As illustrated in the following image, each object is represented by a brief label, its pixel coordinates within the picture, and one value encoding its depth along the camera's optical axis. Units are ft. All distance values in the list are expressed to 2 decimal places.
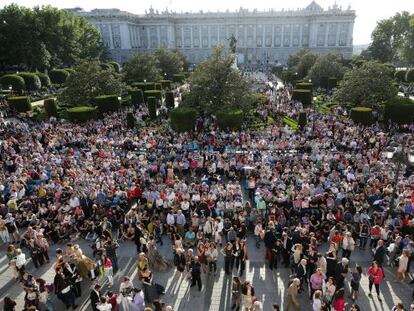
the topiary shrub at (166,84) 163.51
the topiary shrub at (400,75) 189.89
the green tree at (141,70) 155.84
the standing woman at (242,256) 36.06
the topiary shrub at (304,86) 140.56
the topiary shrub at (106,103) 109.40
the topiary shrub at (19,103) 117.54
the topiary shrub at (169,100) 124.16
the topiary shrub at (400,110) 90.68
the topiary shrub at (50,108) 107.63
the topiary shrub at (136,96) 127.24
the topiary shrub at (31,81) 157.58
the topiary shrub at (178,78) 191.11
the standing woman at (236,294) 30.55
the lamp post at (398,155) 40.83
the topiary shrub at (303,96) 126.52
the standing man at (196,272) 33.78
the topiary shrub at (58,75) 185.98
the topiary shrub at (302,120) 92.27
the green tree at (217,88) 93.87
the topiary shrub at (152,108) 107.76
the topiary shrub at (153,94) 126.31
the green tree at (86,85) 111.65
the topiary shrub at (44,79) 170.30
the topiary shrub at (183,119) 86.33
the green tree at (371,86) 101.24
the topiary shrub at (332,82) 152.73
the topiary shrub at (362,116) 91.91
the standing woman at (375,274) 31.65
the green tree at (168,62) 190.29
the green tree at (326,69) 156.87
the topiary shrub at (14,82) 147.95
